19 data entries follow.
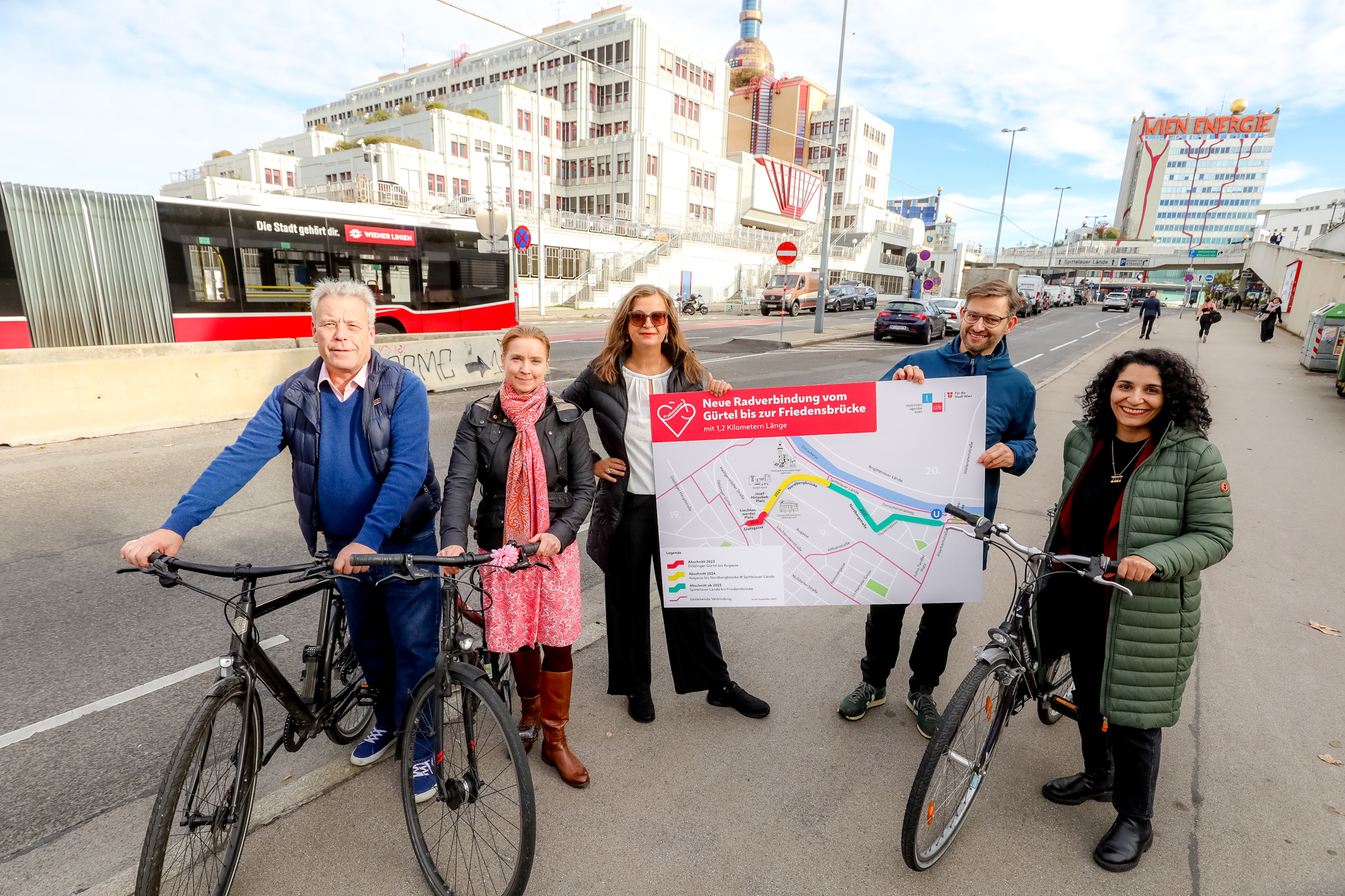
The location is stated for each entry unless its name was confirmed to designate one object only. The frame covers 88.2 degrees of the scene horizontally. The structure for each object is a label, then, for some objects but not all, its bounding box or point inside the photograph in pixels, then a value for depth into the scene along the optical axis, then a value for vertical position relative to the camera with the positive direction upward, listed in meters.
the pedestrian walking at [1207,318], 24.94 -0.93
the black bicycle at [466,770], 2.16 -1.58
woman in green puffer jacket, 2.36 -0.86
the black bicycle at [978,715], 2.33 -1.51
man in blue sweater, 2.35 -0.64
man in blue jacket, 3.00 -0.66
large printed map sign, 3.02 -0.92
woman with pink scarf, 2.62 -0.86
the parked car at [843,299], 40.50 -1.04
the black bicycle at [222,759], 1.97 -1.51
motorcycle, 39.09 -1.57
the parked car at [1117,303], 55.31 -1.16
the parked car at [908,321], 23.14 -1.26
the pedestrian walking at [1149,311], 25.22 -0.78
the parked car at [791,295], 37.09 -0.83
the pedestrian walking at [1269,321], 25.95 -1.03
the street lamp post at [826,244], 23.55 +1.31
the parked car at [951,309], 25.81 -0.93
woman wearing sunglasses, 3.00 -0.78
